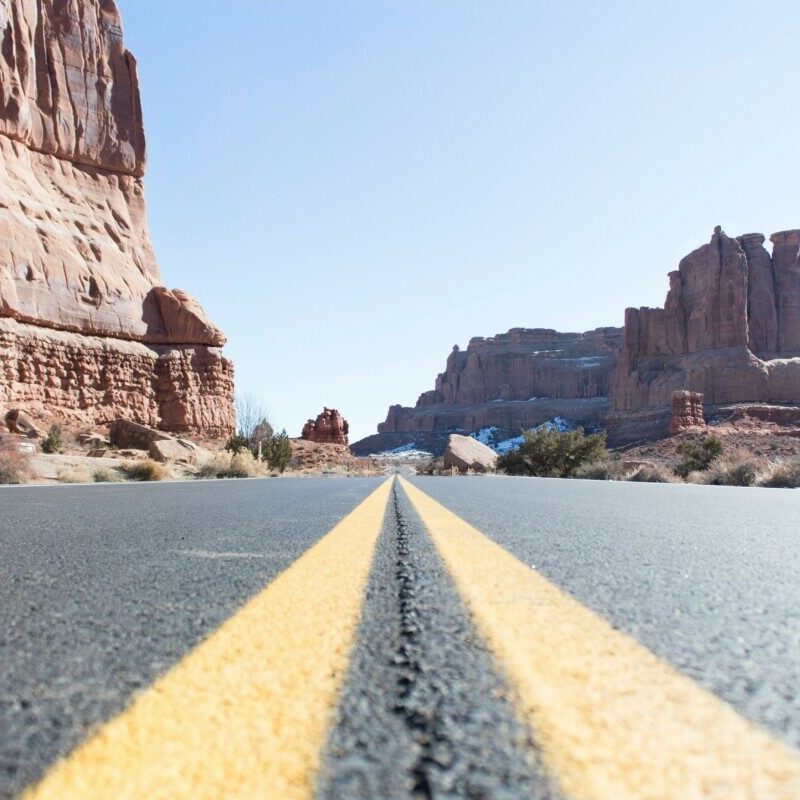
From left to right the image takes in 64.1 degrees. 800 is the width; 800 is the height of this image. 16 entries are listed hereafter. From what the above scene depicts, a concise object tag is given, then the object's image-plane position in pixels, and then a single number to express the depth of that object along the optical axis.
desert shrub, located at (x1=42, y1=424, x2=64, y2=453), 18.27
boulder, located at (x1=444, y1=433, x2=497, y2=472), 28.52
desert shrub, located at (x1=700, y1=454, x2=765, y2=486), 12.88
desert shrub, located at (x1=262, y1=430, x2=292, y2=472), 25.84
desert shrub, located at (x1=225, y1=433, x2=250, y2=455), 25.33
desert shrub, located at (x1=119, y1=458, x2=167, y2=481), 15.05
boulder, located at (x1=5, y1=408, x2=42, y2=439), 20.16
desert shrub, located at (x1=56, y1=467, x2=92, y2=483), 13.08
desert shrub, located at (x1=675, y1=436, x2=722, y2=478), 20.58
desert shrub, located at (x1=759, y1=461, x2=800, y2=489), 11.52
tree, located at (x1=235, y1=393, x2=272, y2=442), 43.72
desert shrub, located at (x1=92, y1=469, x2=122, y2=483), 13.81
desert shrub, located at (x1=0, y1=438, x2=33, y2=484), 11.75
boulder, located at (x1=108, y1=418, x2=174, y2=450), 23.53
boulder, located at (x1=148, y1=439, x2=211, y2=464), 21.11
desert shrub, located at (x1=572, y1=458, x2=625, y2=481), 17.75
